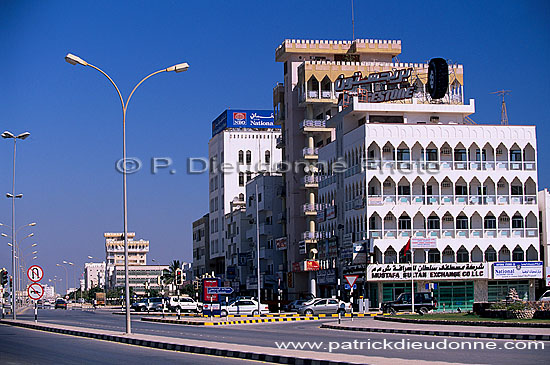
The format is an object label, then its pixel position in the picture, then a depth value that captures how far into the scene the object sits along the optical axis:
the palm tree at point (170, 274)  158.62
